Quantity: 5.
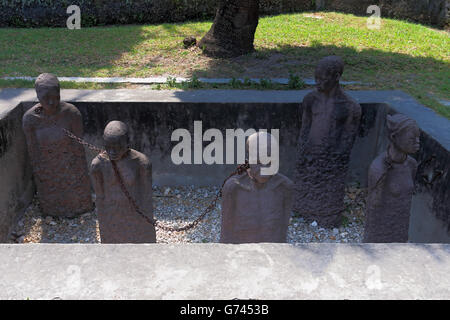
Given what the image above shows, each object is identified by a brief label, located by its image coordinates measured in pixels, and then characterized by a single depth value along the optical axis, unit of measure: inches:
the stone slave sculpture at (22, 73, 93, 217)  181.1
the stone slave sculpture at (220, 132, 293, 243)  131.7
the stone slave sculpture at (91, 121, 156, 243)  140.0
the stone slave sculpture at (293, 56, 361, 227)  181.8
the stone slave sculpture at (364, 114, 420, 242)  137.4
